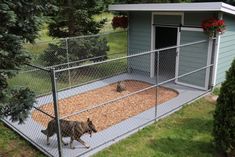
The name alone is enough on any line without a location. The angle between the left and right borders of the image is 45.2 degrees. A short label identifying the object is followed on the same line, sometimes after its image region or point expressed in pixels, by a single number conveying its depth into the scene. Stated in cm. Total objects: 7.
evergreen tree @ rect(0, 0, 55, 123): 399
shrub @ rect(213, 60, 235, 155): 475
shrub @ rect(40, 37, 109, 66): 1004
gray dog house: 823
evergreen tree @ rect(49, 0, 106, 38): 1084
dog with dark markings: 513
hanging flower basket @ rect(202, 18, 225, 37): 769
